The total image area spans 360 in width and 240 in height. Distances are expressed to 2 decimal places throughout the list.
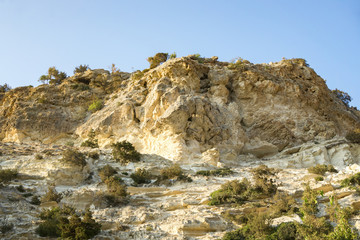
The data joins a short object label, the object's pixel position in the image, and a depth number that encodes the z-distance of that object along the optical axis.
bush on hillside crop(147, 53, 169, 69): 41.06
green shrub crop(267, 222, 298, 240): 13.64
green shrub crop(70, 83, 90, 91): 38.84
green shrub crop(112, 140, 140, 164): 23.33
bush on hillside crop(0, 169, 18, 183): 18.03
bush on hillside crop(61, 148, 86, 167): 20.41
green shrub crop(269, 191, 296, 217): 15.72
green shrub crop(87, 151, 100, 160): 23.31
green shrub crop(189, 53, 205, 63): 37.53
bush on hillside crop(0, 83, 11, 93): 42.37
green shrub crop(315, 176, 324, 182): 18.70
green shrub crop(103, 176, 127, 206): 17.12
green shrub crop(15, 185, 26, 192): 17.67
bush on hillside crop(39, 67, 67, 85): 43.84
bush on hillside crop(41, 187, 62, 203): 16.78
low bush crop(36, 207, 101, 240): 13.35
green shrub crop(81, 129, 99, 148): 28.55
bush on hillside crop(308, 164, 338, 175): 20.56
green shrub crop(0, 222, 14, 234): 13.04
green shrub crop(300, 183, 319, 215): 15.06
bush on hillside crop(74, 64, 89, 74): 47.25
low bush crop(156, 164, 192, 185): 20.20
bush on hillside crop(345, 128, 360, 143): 28.69
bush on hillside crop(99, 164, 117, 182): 20.09
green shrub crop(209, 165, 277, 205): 16.83
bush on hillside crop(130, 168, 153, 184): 20.34
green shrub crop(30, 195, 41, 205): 16.63
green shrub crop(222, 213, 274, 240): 13.95
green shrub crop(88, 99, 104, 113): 34.50
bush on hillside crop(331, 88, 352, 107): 44.56
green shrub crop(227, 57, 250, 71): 33.91
